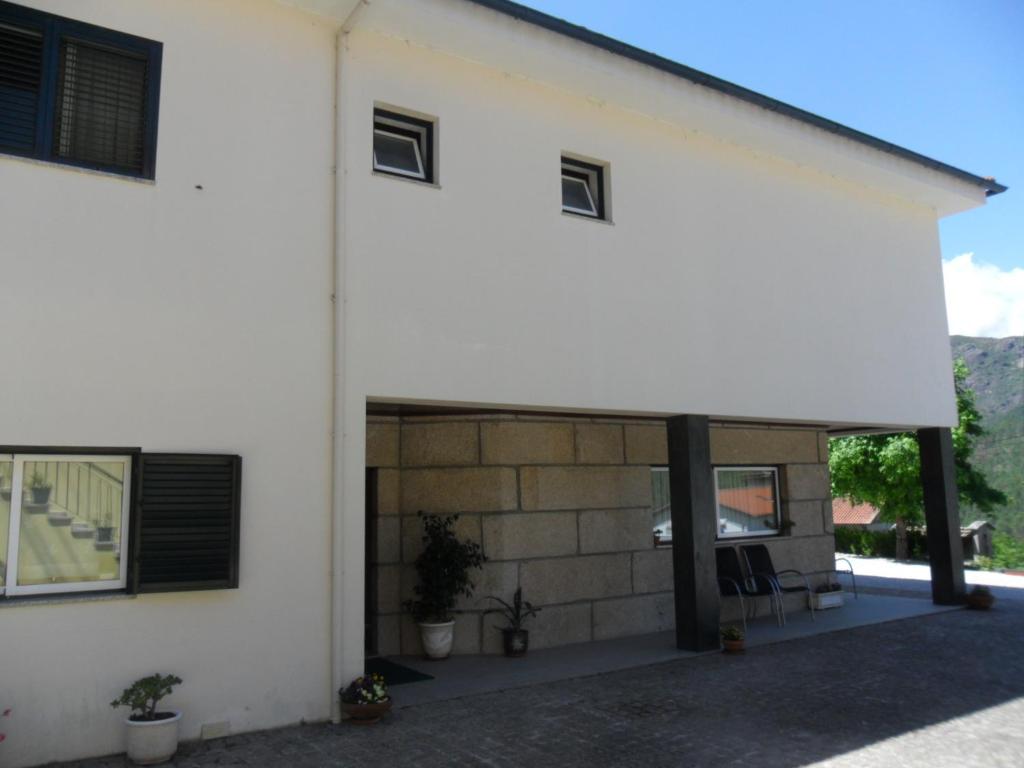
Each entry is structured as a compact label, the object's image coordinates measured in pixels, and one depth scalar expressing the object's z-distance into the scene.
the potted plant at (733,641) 8.41
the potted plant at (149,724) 5.04
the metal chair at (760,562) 10.34
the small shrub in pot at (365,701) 5.86
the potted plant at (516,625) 8.40
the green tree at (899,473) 24.72
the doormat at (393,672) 7.37
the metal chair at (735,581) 9.83
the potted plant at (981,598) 11.00
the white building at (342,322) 5.36
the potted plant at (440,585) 8.17
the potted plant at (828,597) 11.25
